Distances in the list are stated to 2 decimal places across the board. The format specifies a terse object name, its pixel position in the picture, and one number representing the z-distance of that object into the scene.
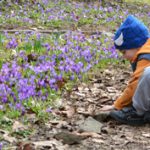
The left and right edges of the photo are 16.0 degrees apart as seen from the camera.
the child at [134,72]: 5.61
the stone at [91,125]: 5.53
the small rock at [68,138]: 5.07
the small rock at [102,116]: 5.90
